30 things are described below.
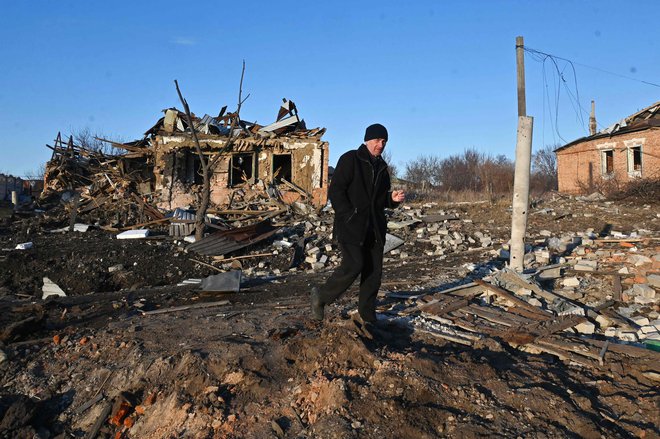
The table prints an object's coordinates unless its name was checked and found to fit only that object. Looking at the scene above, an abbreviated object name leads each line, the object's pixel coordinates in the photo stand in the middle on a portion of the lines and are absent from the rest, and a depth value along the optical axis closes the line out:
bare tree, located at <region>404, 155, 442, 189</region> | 45.16
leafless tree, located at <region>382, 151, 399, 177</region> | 36.50
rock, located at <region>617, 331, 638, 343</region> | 5.16
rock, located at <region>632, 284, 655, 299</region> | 6.36
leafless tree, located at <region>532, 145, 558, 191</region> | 43.87
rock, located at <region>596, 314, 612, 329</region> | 5.57
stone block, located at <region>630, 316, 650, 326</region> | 5.63
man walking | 4.44
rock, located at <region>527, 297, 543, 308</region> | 5.99
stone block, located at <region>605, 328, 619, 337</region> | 5.29
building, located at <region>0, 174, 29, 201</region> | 22.92
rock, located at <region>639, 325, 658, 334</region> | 5.32
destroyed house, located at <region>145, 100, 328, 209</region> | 18.88
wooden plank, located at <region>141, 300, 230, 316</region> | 6.14
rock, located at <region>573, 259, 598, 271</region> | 7.44
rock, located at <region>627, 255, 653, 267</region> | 7.30
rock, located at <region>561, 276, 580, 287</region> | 6.91
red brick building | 21.53
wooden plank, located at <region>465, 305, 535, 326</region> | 5.11
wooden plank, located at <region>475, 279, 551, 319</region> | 5.44
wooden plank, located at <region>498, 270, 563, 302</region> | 6.31
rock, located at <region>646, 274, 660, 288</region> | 6.59
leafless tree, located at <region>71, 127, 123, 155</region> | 21.91
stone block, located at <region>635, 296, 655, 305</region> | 6.25
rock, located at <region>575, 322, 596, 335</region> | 5.11
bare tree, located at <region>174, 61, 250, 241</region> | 11.18
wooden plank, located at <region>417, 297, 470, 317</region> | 5.35
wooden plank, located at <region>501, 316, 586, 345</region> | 4.47
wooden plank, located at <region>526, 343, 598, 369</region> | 3.95
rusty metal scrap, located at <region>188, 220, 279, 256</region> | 11.99
